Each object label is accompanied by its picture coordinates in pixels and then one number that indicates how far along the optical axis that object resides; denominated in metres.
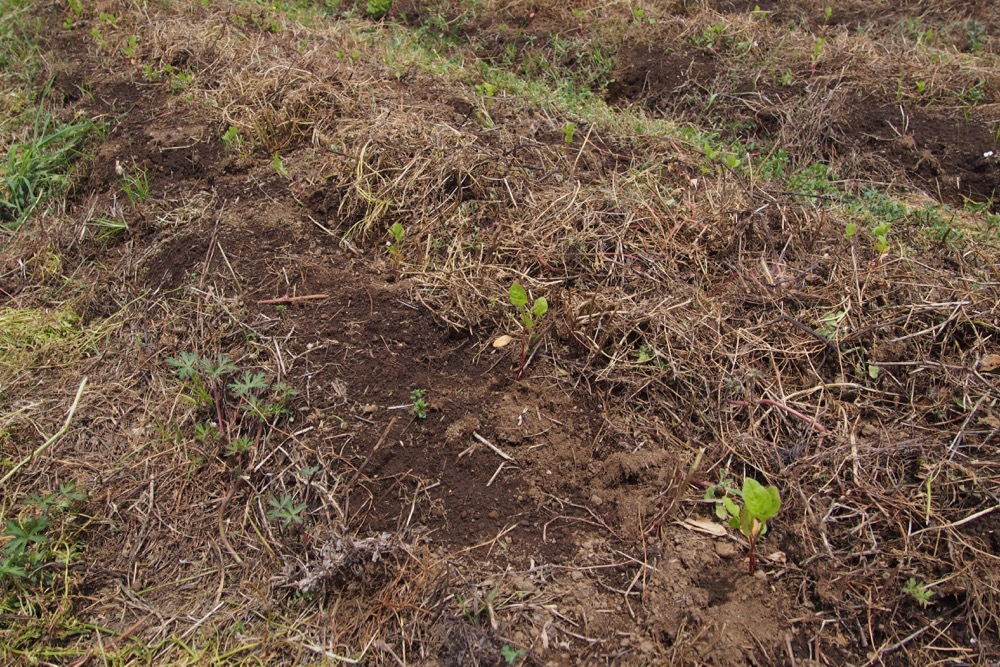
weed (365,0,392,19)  5.20
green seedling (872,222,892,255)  2.49
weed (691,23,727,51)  4.45
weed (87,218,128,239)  2.93
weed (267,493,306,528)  1.95
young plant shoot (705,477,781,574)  1.77
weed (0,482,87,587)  1.96
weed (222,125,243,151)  3.15
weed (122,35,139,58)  3.85
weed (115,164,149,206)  2.99
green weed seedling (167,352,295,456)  2.18
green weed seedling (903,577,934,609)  1.81
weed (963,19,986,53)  4.54
